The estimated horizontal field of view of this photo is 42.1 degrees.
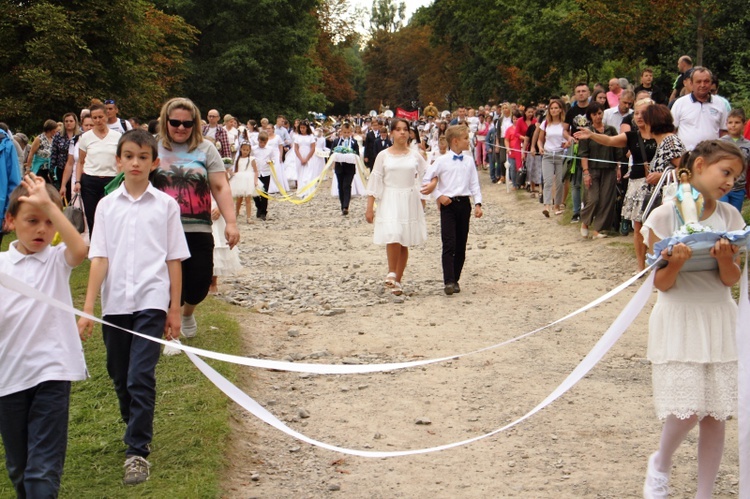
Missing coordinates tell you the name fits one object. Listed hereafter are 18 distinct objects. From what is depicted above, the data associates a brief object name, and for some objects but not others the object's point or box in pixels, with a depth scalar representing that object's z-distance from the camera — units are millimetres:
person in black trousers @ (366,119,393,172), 24984
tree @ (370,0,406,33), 167125
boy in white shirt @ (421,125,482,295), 11680
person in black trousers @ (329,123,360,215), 22438
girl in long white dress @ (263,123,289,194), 26094
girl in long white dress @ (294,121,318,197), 28094
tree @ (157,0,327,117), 53494
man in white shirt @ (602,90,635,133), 14914
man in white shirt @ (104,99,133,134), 12594
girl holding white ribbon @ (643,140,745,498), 4734
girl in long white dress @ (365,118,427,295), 11820
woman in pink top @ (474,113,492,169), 32344
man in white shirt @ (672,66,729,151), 11273
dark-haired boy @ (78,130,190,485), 5480
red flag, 52009
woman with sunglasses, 7234
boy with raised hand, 4449
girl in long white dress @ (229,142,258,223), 19344
